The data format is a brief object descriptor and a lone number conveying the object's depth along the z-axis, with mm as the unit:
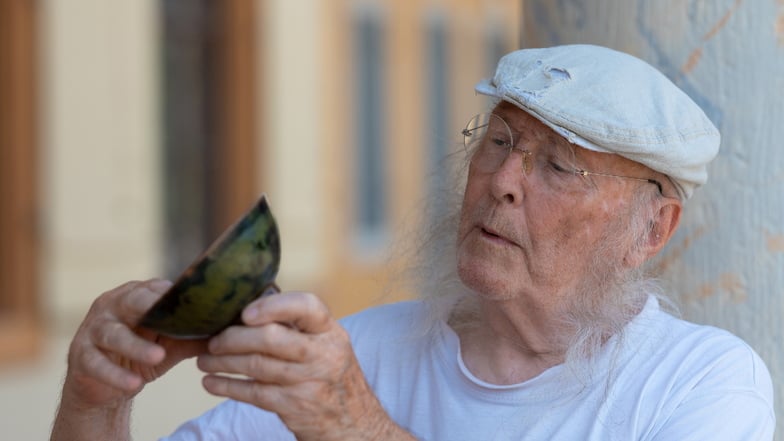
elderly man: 2729
